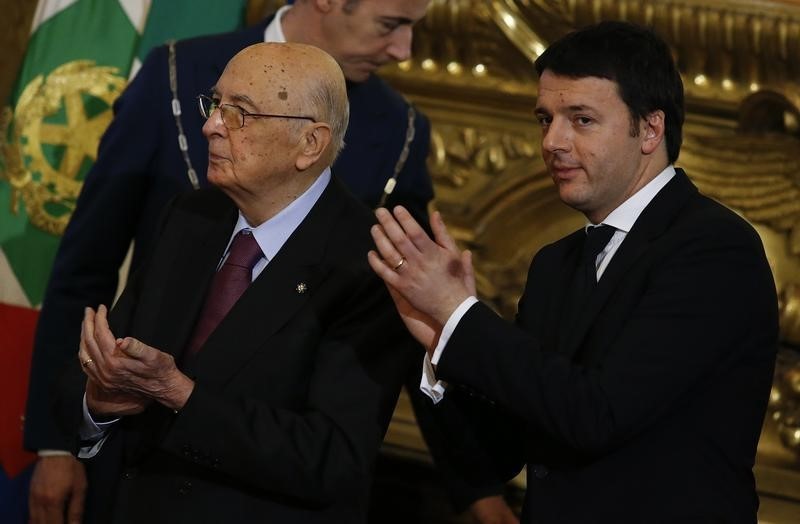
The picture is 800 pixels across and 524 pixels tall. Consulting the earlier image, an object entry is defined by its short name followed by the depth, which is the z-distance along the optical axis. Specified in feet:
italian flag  26.55
